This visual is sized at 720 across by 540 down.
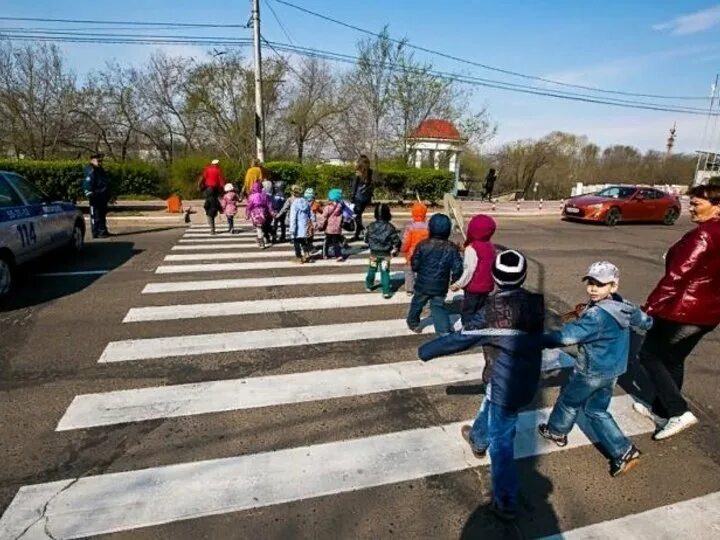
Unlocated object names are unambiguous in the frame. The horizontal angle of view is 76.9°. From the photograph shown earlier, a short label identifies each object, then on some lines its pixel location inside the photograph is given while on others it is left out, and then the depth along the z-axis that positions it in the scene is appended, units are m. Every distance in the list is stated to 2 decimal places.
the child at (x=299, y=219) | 8.39
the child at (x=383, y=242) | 6.60
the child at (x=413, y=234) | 5.80
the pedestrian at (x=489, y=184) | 26.80
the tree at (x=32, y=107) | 22.52
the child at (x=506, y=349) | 2.59
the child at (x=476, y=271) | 4.60
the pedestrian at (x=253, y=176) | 10.81
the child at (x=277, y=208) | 10.86
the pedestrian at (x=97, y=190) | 10.17
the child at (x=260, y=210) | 9.85
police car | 6.20
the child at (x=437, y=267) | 4.77
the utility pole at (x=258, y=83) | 16.08
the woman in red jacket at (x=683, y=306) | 3.26
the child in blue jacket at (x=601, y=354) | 2.83
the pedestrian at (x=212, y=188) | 11.09
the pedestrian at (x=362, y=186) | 10.39
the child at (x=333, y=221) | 8.55
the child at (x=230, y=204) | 11.05
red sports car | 17.28
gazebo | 22.31
